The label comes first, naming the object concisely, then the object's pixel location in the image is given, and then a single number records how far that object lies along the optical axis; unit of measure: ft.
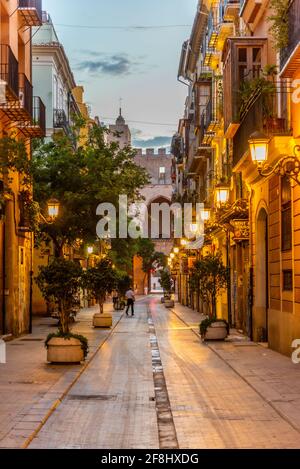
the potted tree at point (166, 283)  228.10
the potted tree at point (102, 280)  119.75
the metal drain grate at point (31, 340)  85.35
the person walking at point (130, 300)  160.45
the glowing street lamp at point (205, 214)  108.68
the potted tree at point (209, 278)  89.66
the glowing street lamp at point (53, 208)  92.79
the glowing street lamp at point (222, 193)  83.15
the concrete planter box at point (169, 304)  200.85
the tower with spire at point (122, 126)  492.86
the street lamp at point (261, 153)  50.37
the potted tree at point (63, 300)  58.90
